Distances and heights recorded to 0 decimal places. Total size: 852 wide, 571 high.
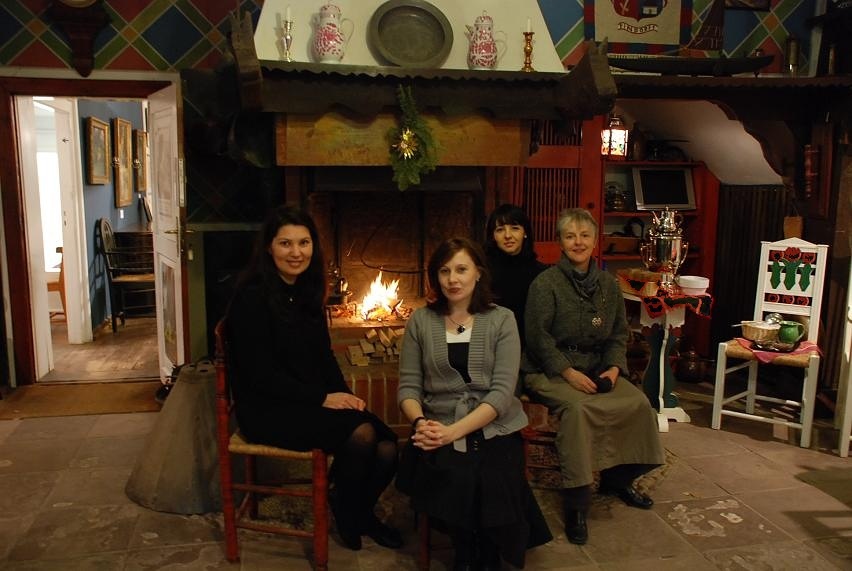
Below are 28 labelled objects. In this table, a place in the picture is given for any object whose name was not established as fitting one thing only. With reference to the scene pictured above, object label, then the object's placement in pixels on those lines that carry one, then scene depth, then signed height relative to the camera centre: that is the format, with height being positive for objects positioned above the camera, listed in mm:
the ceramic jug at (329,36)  3111 +733
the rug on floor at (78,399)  3859 -1114
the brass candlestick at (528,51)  3338 +723
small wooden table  3598 -706
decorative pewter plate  3275 +791
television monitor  4809 +138
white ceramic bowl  3678 -395
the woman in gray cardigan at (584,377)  2504 -630
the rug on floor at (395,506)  2637 -1151
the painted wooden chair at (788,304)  3383 -479
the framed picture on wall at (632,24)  4105 +1051
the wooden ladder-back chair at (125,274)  5883 -616
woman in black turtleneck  2832 -214
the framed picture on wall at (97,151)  5543 +409
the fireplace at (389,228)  3705 -121
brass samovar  3799 -207
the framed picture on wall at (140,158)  7332 +462
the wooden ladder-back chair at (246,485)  2229 -877
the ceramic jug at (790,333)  3441 -592
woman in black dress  2266 -575
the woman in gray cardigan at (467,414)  2104 -650
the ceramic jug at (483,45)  3256 +729
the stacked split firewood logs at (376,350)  3234 -657
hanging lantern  4352 +414
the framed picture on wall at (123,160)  6445 +387
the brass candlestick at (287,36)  3154 +735
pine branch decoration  2996 +240
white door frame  3875 +683
